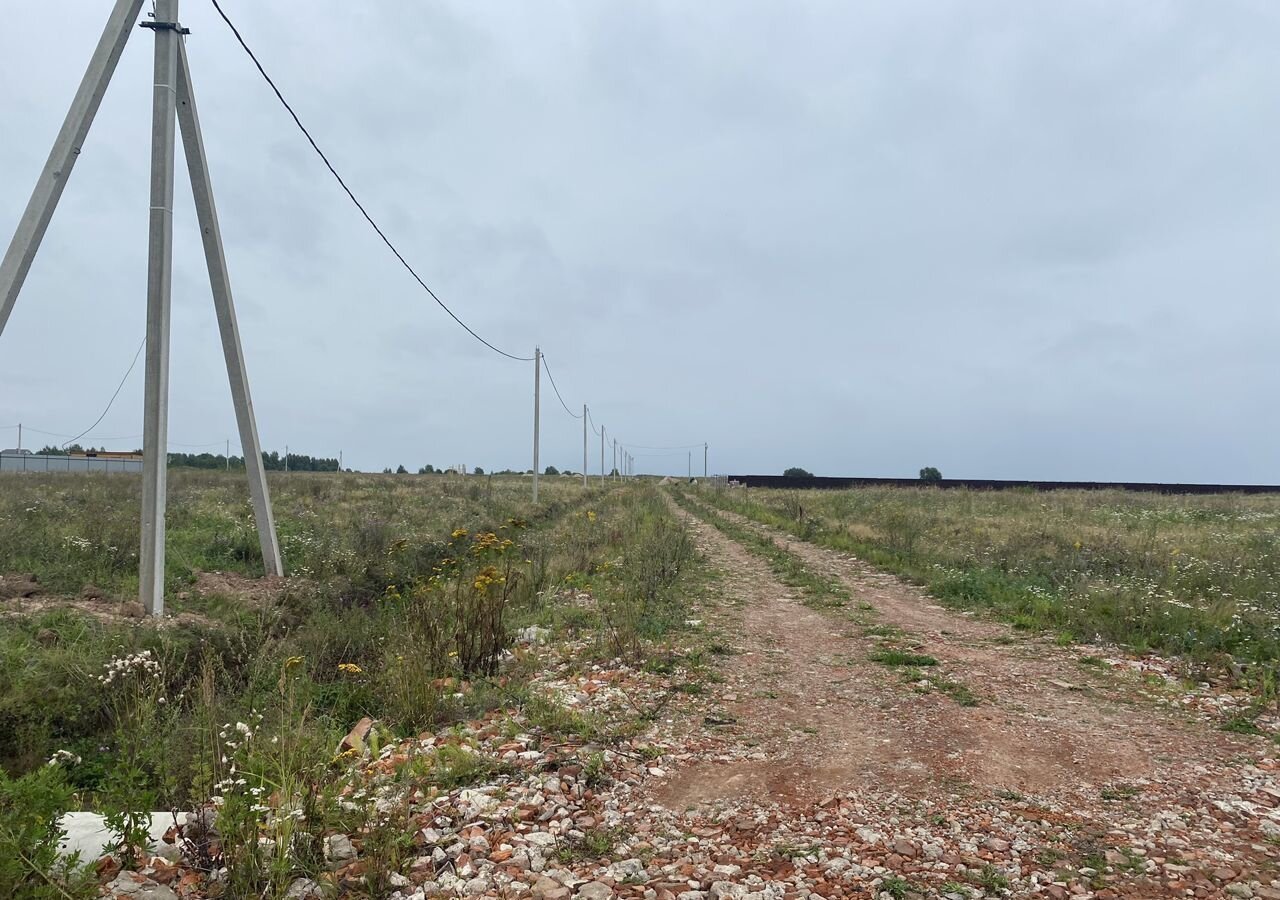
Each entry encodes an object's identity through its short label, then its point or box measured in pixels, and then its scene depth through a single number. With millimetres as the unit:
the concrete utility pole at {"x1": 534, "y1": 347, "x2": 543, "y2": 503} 28938
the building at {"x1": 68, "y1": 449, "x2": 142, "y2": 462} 60719
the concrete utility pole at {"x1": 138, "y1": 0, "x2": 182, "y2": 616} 7852
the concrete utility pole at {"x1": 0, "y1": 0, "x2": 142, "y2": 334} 6578
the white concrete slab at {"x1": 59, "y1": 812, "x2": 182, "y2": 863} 3271
